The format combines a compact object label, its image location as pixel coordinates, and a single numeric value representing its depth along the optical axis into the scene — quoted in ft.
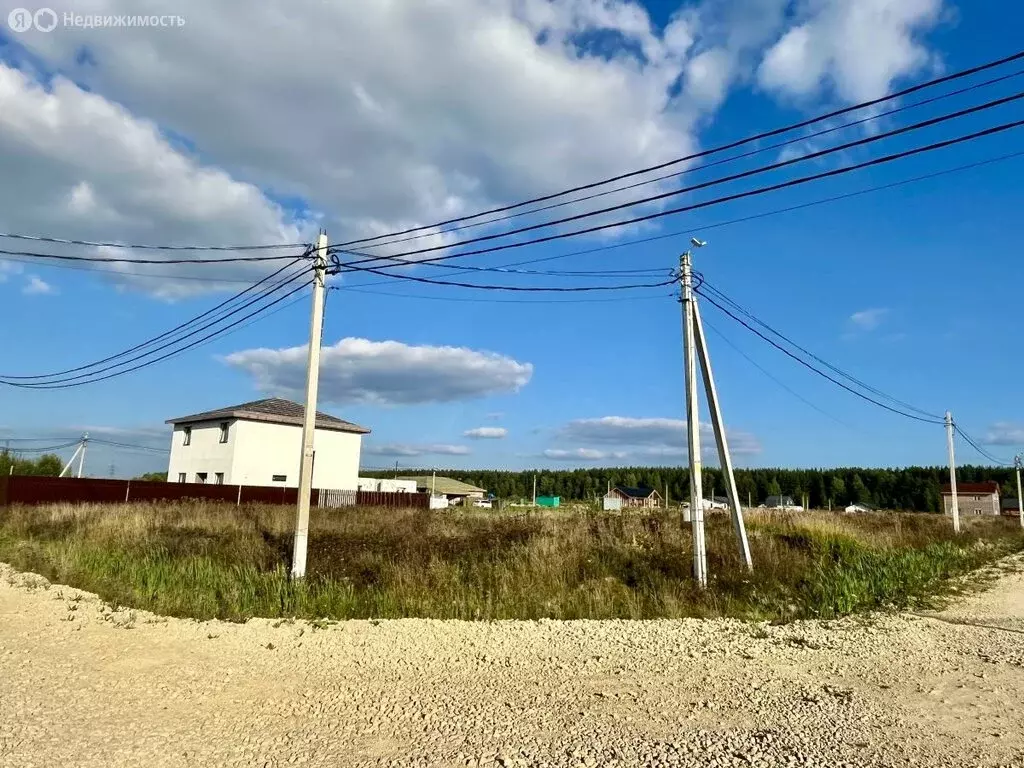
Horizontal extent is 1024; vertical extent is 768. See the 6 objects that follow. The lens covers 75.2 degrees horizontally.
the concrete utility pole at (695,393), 36.00
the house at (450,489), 210.92
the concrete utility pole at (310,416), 32.50
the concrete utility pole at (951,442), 96.95
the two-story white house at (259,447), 104.94
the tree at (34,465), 146.72
